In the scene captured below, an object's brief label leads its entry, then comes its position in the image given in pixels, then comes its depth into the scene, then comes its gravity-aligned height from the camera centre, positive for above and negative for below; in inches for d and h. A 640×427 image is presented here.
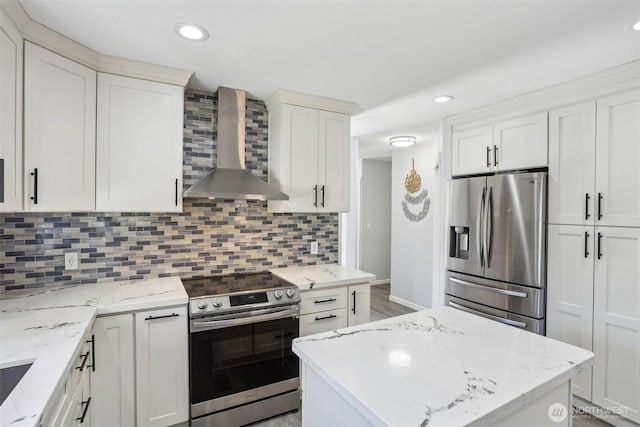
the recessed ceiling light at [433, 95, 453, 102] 106.6 +39.0
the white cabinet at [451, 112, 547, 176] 101.1 +23.7
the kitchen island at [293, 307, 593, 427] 35.4 -21.0
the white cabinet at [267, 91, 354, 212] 105.3 +20.7
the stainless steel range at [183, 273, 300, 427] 78.9 -36.5
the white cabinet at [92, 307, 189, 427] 70.1 -36.6
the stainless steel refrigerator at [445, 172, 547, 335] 98.4 -11.1
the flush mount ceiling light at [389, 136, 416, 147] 164.2 +37.5
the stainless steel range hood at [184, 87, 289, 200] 93.0 +17.1
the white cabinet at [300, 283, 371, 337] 94.8 -29.5
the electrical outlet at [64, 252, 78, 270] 85.2 -13.9
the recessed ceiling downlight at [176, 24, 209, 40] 66.3 +37.8
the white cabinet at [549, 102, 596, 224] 89.6 +15.0
